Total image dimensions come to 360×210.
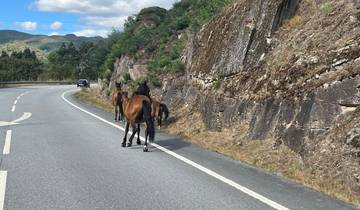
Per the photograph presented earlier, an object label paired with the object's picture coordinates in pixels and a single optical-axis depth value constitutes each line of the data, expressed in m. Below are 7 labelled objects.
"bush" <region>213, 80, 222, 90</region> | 15.98
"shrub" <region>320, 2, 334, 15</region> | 13.28
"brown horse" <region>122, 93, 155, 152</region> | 11.12
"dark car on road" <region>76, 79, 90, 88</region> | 60.03
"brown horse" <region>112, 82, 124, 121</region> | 19.01
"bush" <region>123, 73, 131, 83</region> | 27.55
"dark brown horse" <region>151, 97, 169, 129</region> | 16.32
